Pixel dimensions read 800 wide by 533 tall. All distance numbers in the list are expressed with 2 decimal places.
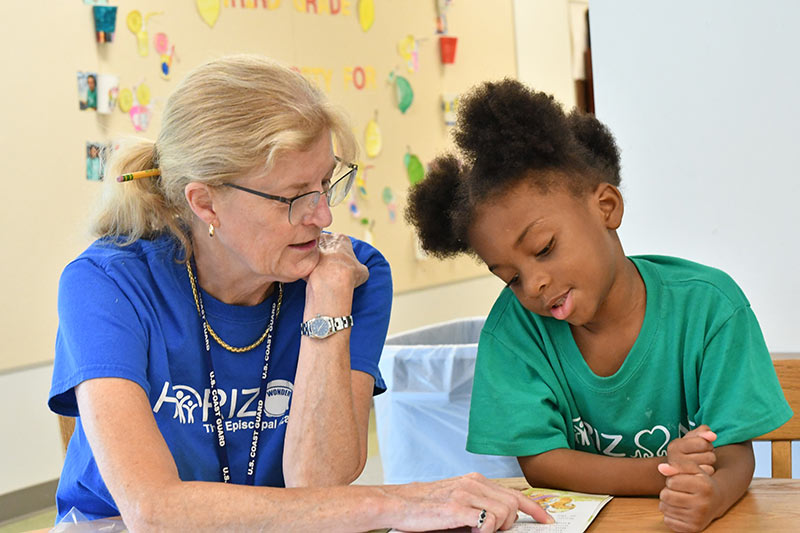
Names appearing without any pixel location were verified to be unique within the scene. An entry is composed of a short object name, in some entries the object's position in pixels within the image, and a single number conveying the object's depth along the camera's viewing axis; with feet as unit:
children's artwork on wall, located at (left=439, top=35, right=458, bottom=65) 17.24
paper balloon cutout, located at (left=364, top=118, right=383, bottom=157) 15.61
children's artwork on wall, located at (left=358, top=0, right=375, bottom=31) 15.62
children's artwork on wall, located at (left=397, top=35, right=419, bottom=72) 16.37
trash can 7.34
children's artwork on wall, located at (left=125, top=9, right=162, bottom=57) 12.15
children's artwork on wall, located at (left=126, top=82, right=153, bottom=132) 12.15
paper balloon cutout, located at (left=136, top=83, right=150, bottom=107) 12.23
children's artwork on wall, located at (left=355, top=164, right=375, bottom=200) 15.30
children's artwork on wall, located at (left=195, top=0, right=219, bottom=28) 13.07
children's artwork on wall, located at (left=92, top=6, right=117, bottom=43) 11.68
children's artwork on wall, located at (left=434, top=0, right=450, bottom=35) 17.24
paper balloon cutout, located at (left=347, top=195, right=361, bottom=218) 15.07
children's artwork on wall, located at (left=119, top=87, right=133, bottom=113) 11.99
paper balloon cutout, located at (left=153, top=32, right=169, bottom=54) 12.47
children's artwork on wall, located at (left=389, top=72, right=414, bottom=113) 16.17
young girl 4.19
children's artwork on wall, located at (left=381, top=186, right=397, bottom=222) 15.89
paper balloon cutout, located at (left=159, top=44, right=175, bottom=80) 12.54
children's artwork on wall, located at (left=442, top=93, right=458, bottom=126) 17.46
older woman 4.16
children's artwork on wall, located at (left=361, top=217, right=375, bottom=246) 15.40
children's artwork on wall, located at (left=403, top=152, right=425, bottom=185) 16.43
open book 3.54
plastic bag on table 4.13
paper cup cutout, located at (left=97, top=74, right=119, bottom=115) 11.71
